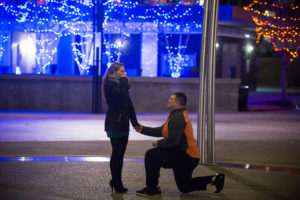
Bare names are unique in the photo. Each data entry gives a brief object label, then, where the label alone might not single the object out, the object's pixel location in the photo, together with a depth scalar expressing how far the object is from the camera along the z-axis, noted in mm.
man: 11081
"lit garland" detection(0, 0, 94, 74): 39069
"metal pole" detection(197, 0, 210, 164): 15721
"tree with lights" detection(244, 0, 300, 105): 37200
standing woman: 11541
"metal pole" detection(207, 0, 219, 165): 15532
